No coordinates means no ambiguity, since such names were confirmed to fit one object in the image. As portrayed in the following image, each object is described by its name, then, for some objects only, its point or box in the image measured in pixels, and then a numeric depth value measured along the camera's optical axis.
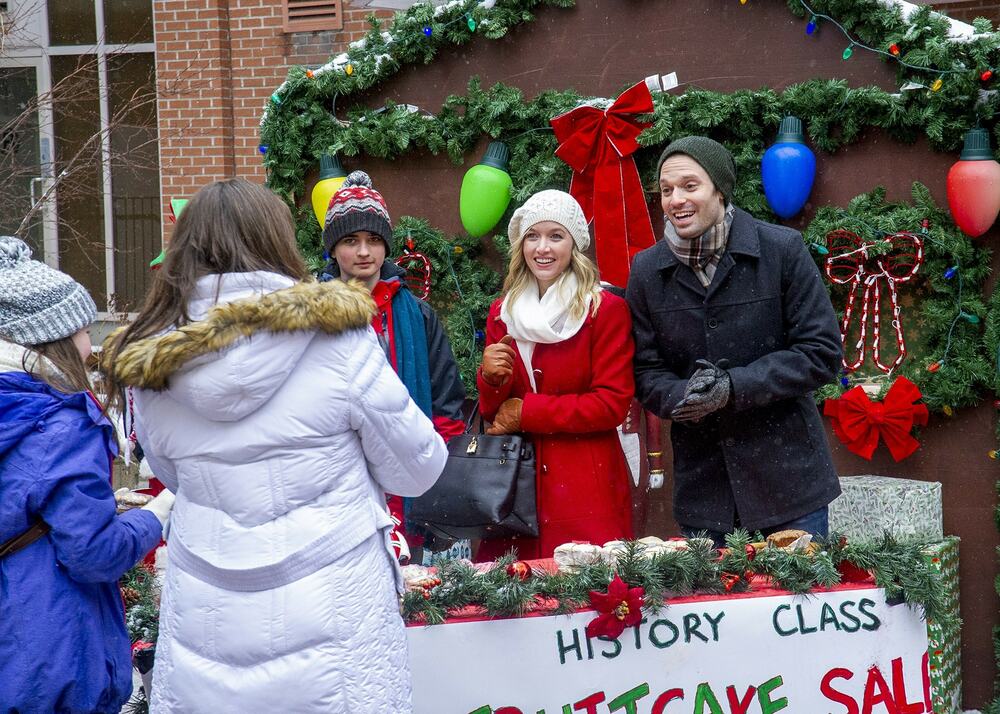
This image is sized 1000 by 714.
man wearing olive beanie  3.20
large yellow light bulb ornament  5.08
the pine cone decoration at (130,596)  3.04
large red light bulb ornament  4.07
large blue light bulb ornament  4.40
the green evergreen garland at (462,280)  5.08
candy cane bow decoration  4.39
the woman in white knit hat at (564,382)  3.48
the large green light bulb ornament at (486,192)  4.89
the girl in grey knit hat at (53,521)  2.27
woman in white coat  2.06
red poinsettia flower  2.68
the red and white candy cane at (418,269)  5.13
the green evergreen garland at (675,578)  2.74
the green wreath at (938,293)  4.28
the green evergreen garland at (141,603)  2.89
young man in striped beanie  3.77
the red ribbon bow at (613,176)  4.70
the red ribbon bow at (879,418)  4.38
